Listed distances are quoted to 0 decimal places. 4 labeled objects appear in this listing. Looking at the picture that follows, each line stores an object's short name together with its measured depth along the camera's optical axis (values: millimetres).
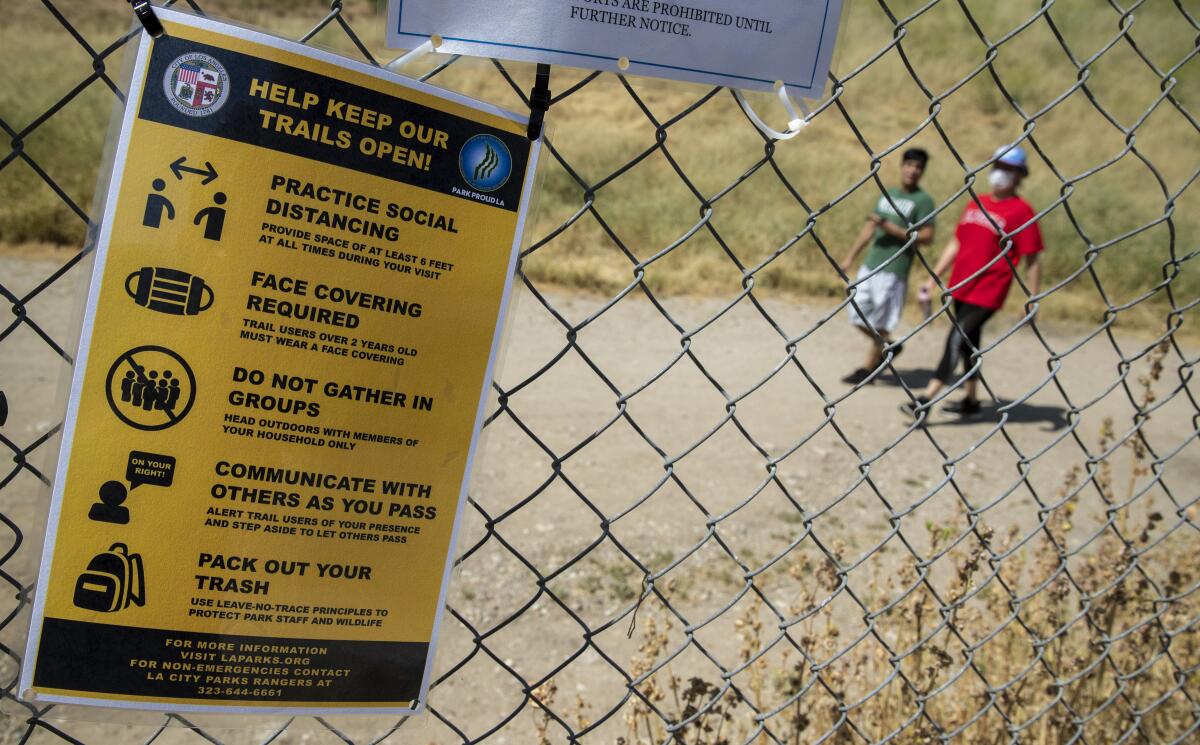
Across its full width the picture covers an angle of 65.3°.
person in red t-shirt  5434
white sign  1088
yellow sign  1011
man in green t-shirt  6223
